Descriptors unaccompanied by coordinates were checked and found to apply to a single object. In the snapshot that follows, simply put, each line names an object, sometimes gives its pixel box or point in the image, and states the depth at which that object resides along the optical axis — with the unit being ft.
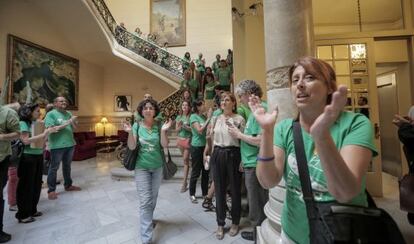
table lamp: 38.51
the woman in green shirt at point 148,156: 8.22
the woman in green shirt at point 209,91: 19.49
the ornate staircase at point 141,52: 32.30
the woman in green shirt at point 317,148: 2.35
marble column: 5.97
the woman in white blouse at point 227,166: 8.77
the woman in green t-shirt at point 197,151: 12.57
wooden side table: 34.27
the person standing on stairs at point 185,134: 14.20
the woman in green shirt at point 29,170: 10.22
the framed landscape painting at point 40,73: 24.04
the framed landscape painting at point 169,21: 39.27
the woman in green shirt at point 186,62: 32.94
